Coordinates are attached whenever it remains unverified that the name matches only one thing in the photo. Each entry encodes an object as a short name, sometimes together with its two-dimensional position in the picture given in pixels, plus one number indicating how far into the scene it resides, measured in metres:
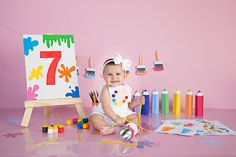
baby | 1.52
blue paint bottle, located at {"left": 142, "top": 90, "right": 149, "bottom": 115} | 1.89
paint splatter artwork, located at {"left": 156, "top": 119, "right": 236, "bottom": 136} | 1.47
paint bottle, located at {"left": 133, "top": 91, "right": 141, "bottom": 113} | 1.85
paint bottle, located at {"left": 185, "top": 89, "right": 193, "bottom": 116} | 1.88
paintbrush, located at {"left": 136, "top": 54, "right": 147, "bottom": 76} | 1.84
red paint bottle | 1.83
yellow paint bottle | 1.89
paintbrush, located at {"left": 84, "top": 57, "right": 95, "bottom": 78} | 1.76
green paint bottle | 1.92
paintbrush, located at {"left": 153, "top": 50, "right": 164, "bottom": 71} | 1.88
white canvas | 1.62
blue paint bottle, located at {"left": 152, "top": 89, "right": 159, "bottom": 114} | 1.90
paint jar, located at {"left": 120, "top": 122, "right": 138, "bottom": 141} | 1.36
